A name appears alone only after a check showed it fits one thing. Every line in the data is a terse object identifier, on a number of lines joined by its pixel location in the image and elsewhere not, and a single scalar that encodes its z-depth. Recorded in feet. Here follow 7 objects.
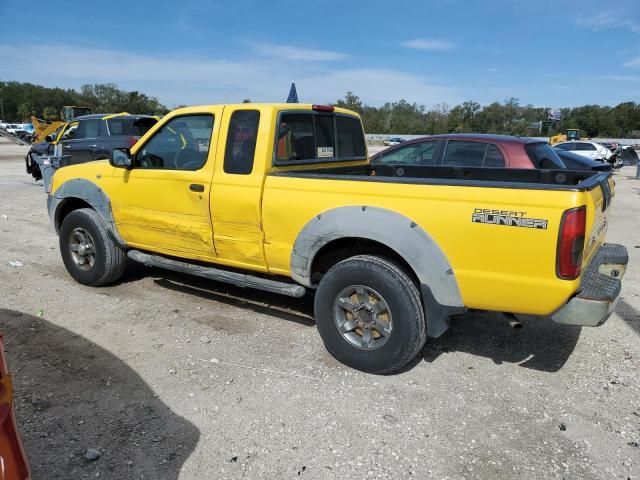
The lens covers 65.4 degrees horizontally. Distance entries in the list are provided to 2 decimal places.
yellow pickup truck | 9.64
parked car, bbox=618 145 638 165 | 79.53
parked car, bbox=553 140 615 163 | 73.10
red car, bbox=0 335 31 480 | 5.41
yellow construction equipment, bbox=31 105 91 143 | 82.22
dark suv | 38.83
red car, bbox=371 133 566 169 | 23.08
